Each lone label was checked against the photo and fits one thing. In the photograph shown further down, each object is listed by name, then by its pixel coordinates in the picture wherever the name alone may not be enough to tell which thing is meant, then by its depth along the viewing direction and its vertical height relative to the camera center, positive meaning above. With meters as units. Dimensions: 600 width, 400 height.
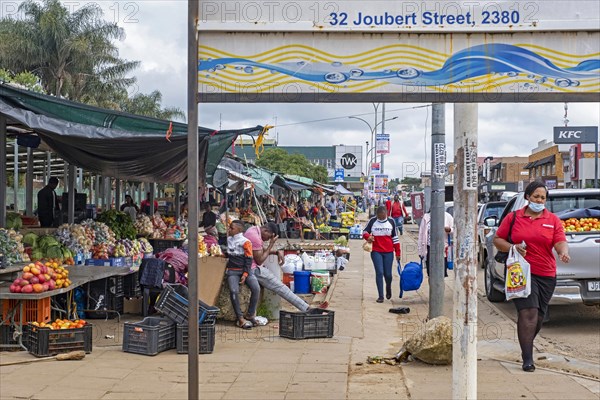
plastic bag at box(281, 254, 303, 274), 15.36 -1.30
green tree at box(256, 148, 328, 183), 71.25 +3.72
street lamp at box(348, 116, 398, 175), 56.20 +5.91
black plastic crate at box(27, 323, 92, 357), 8.26 -1.57
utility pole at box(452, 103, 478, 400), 5.67 -0.33
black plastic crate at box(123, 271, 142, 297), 11.79 -1.36
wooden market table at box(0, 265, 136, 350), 8.43 -1.05
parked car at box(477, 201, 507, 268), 19.61 -0.30
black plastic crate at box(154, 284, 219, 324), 8.90 -1.30
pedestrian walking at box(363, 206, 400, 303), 13.27 -0.66
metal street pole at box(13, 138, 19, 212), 19.36 +0.73
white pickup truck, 10.59 -0.99
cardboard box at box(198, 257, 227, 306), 10.38 -1.09
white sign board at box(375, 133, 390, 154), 38.22 +3.03
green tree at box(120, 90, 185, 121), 60.78 +8.01
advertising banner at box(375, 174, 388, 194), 43.31 +1.06
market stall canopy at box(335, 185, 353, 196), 51.67 +0.78
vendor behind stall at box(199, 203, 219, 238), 19.04 -0.45
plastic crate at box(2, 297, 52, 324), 8.73 -1.28
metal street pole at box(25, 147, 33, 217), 17.42 +0.35
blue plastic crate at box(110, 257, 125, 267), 12.18 -1.00
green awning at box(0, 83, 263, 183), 9.93 +0.96
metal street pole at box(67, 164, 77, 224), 15.57 +0.13
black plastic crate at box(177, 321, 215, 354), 8.61 -1.60
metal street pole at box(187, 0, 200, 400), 5.11 +0.07
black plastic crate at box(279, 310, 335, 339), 9.58 -1.60
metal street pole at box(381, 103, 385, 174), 45.23 +4.61
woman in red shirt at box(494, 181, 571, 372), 7.79 -0.55
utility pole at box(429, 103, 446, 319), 10.59 -0.23
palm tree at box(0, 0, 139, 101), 44.25 +9.41
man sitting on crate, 10.77 -0.95
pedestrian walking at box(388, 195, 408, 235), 30.92 -0.33
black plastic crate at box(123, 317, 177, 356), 8.52 -1.59
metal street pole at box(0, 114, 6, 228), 11.14 +0.38
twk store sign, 48.91 +4.58
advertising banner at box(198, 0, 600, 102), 5.30 +1.08
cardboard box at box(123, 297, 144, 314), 11.54 -1.63
